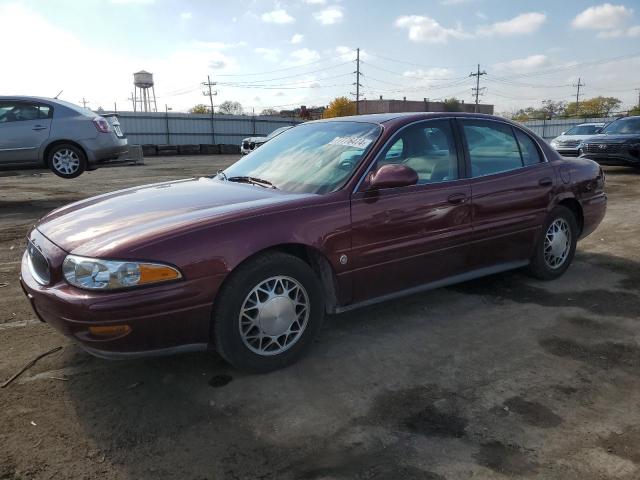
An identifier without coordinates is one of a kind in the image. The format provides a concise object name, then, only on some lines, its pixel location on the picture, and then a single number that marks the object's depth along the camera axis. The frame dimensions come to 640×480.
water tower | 66.88
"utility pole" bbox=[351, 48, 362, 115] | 71.19
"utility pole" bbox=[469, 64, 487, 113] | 73.69
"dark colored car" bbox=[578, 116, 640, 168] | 13.06
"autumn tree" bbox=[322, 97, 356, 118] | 74.64
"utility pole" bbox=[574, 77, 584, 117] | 87.25
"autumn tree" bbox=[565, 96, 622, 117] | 84.06
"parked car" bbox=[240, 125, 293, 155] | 22.42
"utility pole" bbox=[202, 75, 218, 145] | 79.75
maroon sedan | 2.60
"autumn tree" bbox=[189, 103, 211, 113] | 88.19
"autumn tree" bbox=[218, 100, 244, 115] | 84.30
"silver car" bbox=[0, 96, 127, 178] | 8.86
